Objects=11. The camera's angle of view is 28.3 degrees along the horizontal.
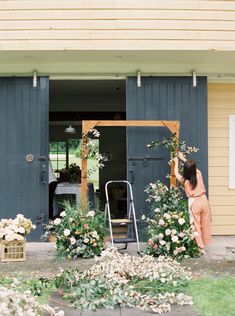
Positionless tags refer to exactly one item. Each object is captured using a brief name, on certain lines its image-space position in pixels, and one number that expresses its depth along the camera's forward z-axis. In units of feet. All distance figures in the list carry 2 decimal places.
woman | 20.84
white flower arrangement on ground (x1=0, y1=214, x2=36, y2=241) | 19.84
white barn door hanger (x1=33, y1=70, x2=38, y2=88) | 23.75
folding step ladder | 20.31
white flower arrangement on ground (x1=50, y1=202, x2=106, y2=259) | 19.94
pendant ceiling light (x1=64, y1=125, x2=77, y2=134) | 39.19
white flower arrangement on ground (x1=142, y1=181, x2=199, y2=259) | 19.83
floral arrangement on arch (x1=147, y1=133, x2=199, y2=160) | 22.40
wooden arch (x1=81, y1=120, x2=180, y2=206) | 21.94
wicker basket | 19.95
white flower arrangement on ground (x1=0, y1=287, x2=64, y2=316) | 9.60
